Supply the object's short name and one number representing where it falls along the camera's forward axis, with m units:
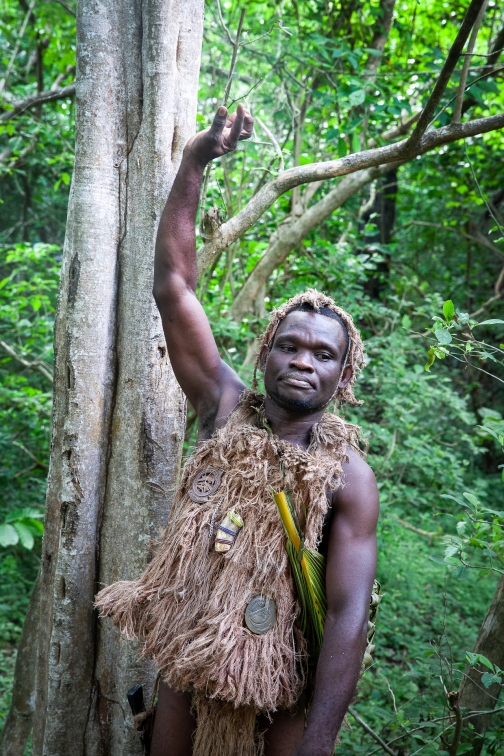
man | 1.96
